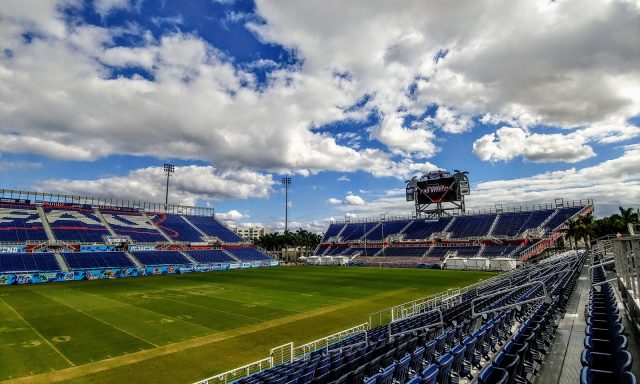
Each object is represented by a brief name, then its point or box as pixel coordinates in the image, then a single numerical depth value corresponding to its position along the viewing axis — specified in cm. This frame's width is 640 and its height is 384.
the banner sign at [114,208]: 8242
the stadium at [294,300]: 1053
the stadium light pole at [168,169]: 9808
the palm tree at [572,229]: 6969
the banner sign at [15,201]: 6931
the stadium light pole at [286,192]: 11440
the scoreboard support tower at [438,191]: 8875
